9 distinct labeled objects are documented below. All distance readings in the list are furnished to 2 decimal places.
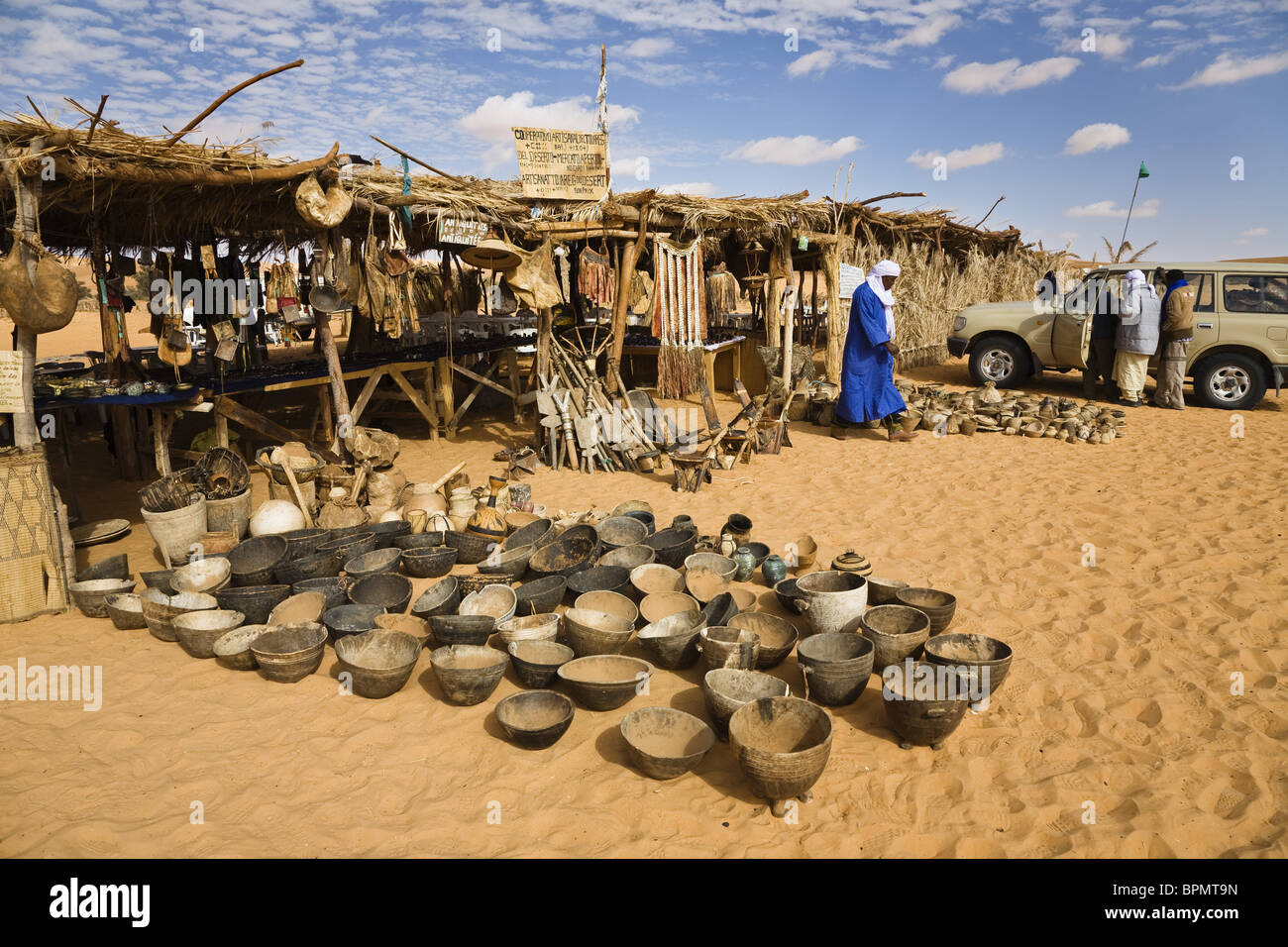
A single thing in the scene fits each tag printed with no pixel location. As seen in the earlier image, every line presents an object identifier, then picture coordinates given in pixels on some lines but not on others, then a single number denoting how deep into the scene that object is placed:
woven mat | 4.27
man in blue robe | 8.19
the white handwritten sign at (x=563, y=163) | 7.43
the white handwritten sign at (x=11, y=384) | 4.39
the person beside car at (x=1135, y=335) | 9.33
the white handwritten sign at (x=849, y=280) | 11.27
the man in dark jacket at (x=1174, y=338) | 9.16
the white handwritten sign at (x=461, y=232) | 6.79
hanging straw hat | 6.84
